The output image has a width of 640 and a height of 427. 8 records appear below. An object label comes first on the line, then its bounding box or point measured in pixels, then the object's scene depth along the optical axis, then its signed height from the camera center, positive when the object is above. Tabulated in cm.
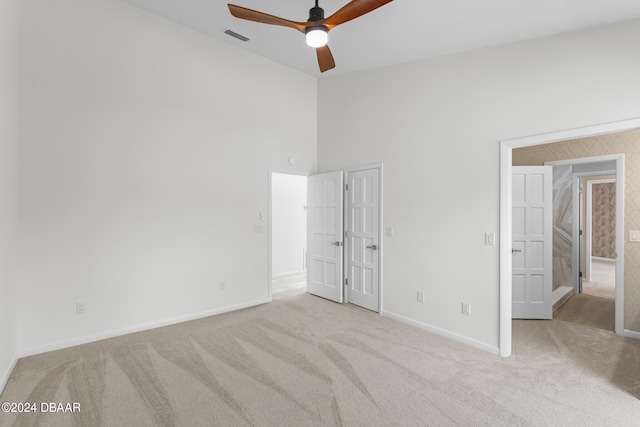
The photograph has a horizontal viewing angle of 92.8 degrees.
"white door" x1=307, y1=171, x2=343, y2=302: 475 -43
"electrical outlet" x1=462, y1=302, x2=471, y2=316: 329 -108
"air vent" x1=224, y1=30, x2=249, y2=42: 388 +227
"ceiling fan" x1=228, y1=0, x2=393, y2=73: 222 +143
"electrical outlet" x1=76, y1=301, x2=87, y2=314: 321 -103
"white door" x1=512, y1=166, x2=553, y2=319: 408 -45
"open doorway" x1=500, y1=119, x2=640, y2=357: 256 +6
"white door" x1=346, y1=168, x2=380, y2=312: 428 -43
